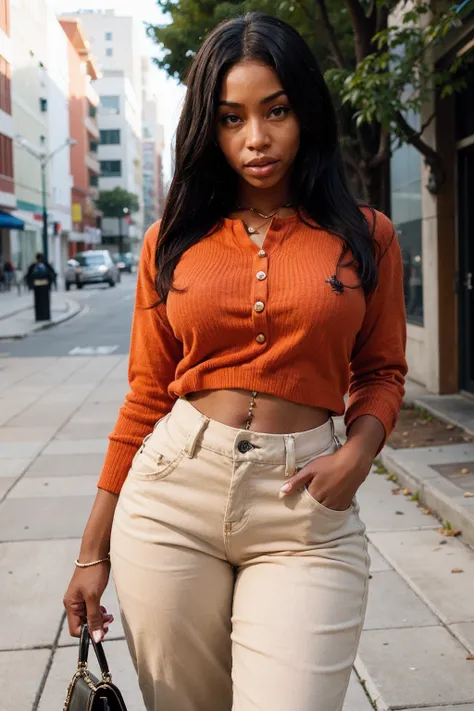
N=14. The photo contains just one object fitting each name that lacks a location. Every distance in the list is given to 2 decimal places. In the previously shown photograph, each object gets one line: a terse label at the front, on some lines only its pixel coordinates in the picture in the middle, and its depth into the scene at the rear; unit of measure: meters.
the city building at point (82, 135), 76.88
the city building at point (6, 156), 34.16
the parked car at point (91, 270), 43.97
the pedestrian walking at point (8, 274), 41.25
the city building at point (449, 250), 9.63
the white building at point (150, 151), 166.00
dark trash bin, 23.31
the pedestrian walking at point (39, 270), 22.91
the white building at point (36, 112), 44.42
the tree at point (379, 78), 7.49
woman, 1.79
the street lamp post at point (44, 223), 45.72
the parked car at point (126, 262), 71.41
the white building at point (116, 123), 118.31
